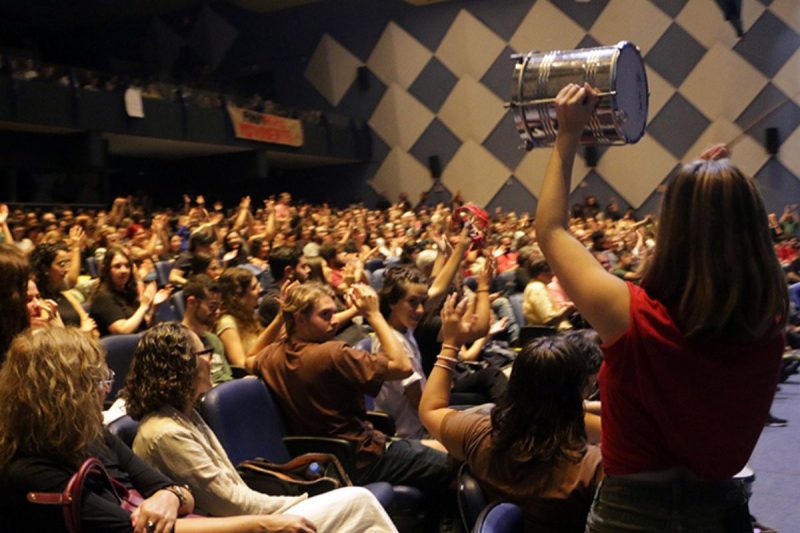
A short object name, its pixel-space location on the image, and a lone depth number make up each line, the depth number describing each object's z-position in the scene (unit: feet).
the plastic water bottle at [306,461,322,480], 8.74
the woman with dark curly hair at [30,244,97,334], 13.57
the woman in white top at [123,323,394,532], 7.38
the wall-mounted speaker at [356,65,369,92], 57.21
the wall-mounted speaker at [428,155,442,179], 55.06
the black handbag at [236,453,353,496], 8.53
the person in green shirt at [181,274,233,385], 12.53
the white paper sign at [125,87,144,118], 42.55
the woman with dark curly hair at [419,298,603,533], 6.29
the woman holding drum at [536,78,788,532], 3.92
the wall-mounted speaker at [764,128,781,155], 45.83
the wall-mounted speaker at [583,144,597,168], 50.26
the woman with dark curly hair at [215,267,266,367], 13.37
